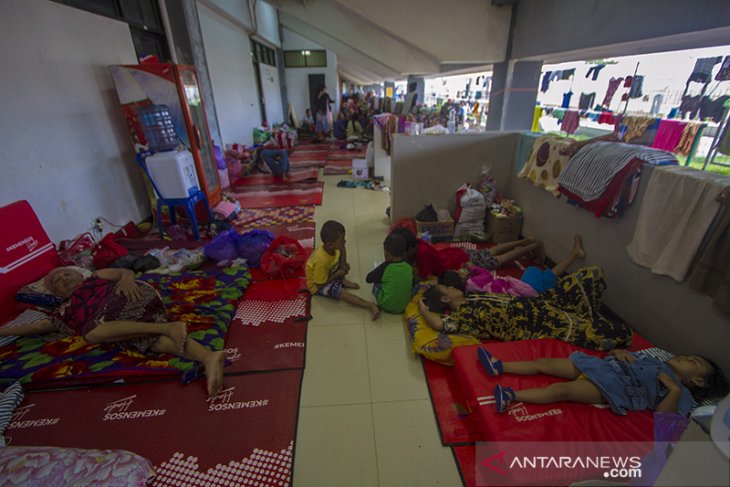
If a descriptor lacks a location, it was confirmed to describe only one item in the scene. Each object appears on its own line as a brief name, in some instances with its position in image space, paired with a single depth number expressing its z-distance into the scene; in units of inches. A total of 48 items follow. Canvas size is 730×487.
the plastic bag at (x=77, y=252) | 114.9
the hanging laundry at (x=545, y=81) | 161.9
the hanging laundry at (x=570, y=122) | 161.2
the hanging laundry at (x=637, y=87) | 121.1
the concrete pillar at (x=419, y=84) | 311.6
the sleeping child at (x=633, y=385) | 64.4
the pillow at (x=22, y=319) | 87.6
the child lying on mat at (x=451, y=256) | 116.6
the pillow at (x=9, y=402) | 69.8
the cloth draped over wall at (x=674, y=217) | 71.2
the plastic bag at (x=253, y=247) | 130.3
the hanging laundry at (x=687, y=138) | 104.2
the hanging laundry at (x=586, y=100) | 146.8
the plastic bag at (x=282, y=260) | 122.0
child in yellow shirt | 105.3
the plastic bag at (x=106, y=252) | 120.3
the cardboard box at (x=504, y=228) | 143.9
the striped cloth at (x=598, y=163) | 88.2
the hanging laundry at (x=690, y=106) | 102.6
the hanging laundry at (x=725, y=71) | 88.9
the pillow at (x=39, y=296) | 92.7
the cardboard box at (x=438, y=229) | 145.9
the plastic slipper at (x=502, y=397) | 64.1
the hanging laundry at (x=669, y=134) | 109.6
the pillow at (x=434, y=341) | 82.5
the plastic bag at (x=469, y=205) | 143.7
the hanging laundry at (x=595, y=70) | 136.8
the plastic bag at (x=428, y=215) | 146.7
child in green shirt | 100.0
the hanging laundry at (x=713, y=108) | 93.6
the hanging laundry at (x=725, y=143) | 86.2
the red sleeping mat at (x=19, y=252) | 92.8
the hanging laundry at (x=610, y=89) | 132.3
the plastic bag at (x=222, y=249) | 130.6
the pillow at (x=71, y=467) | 52.7
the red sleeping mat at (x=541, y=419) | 60.7
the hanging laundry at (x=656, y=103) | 115.4
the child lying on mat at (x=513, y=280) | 98.8
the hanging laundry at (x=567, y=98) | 158.7
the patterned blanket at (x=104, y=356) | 78.3
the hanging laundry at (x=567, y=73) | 148.9
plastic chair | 145.3
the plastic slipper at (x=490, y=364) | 71.6
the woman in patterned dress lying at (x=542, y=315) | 83.1
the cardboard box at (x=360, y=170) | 246.1
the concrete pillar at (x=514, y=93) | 166.4
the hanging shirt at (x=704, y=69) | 93.8
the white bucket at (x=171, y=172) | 139.8
